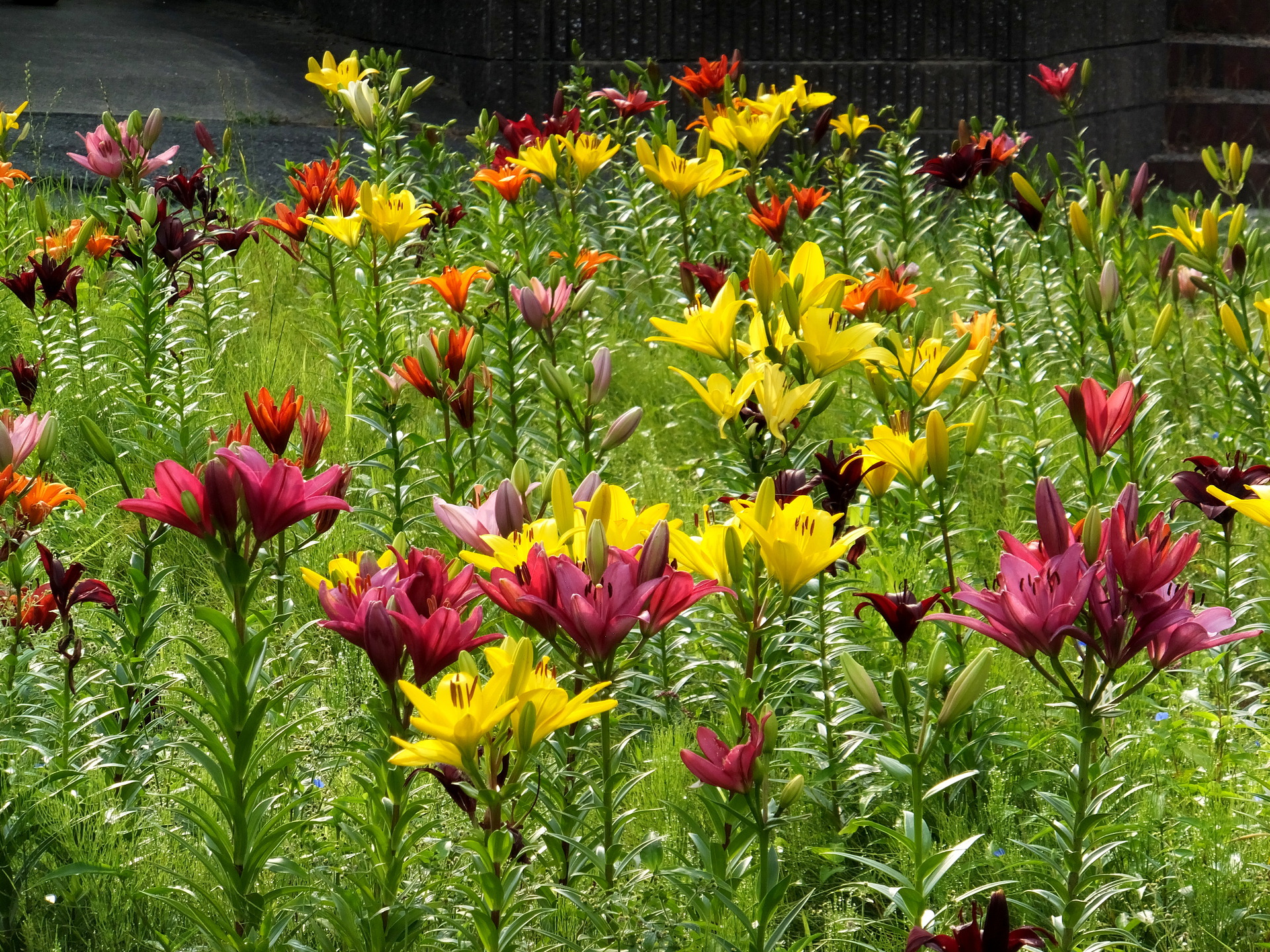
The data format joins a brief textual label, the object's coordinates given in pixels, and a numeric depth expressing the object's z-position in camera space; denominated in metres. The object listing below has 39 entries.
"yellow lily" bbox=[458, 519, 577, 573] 3.78
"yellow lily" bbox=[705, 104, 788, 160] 6.93
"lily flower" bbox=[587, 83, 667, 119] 8.12
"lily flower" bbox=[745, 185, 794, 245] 5.73
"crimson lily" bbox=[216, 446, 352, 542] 3.72
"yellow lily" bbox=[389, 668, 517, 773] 3.60
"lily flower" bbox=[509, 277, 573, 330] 4.70
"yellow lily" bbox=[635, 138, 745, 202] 6.02
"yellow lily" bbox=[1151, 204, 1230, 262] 5.09
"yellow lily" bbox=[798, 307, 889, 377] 4.33
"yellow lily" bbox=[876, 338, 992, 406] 4.48
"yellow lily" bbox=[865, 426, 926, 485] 4.24
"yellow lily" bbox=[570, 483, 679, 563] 3.83
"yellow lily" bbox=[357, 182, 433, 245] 5.07
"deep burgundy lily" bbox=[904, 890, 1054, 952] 3.56
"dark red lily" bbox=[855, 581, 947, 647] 3.98
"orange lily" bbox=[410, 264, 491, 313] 4.88
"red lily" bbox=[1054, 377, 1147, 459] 4.19
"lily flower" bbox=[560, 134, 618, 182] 6.65
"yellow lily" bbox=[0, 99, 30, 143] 6.50
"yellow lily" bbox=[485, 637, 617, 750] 3.62
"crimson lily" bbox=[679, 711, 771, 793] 3.69
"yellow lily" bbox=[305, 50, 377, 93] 7.12
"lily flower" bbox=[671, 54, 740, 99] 8.45
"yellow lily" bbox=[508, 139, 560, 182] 6.41
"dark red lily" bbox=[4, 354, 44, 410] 4.80
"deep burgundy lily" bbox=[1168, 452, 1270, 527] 4.27
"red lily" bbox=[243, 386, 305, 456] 4.18
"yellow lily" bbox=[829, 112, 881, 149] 7.67
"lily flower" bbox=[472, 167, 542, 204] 6.12
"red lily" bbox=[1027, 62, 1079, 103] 7.25
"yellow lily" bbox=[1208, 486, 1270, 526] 3.76
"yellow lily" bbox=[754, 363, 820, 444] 4.24
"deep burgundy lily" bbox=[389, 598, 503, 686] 3.70
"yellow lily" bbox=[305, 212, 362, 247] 5.16
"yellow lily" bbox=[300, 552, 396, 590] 3.76
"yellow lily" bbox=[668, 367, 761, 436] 4.27
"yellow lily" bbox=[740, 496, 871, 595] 3.86
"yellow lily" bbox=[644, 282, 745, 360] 4.41
